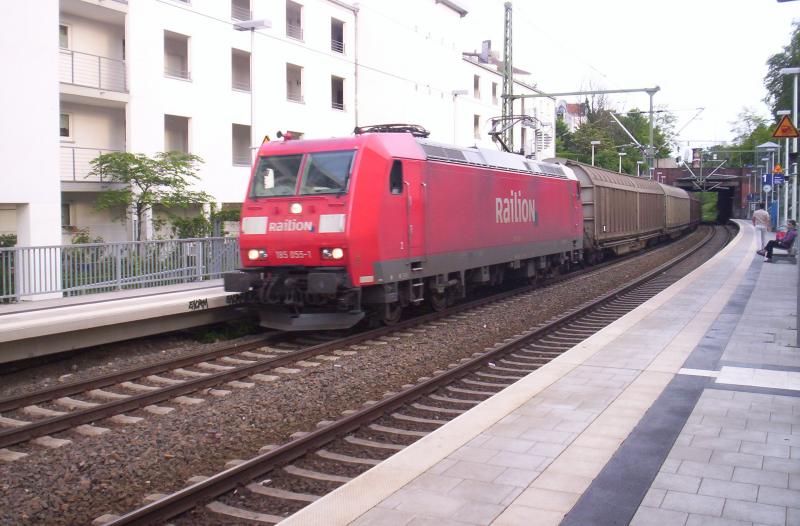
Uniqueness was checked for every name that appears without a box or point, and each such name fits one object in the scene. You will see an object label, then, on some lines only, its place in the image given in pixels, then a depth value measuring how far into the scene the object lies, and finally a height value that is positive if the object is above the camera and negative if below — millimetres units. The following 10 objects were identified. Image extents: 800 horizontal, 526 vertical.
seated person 25133 -421
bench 24877 -796
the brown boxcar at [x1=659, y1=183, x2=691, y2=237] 42000 +1359
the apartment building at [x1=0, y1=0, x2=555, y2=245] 16953 +4975
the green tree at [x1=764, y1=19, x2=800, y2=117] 59156 +12878
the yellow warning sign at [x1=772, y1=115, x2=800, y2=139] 12539 +1704
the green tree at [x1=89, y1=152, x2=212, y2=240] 21281 +1561
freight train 11164 +111
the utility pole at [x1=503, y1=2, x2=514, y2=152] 26656 +6080
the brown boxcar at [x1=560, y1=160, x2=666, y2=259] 25484 +864
